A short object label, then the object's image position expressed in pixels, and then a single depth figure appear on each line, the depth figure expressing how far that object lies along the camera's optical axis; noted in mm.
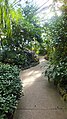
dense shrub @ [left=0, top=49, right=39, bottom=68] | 2824
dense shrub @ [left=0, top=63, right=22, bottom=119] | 1080
